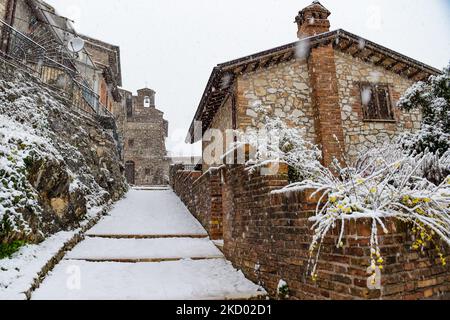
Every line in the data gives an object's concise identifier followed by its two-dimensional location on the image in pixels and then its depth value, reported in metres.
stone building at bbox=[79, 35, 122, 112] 18.33
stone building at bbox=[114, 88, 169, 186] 28.66
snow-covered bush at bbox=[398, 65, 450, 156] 6.01
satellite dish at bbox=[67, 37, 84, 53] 13.35
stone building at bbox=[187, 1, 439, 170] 8.06
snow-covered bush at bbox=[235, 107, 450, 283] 2.34
